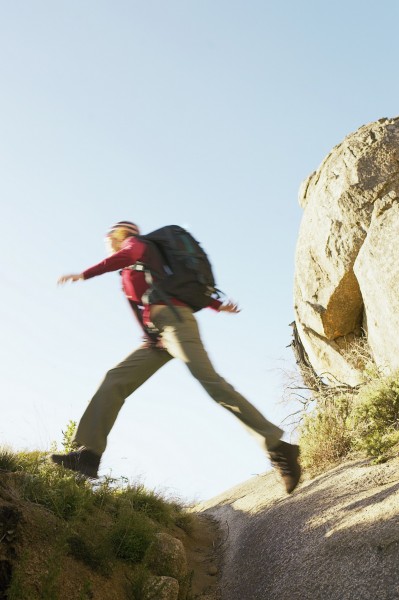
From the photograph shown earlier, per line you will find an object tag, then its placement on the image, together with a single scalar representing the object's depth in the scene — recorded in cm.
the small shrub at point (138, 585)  418
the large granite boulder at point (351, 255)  885
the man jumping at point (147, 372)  428
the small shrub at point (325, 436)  733
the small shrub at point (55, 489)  480
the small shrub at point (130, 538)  468
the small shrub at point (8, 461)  556
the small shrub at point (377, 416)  645
